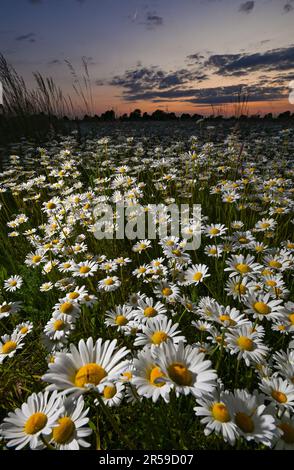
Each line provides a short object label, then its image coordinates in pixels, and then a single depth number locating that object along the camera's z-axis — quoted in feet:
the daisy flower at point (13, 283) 1.33
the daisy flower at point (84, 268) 1.24
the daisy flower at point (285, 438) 0.56
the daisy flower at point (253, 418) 0.51
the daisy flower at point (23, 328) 0.98
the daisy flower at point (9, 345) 0.87
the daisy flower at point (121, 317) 0.95
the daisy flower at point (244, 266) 1.00
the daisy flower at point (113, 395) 0.67
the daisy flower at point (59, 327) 0.87
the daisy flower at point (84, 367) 0.48
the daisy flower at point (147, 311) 0.89
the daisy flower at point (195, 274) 1.10
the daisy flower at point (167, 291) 1.04
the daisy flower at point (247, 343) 0.70
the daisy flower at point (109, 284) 1.15
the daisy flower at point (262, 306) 0.81
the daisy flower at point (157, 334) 0.67
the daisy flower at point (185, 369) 0.49
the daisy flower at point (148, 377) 0.50
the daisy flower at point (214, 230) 1.41
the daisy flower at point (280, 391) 0.61
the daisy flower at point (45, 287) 1.30
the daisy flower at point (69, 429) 0.51
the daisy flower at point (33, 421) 0.52
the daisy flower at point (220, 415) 0.53
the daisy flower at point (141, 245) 1.46
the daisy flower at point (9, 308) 1.06
